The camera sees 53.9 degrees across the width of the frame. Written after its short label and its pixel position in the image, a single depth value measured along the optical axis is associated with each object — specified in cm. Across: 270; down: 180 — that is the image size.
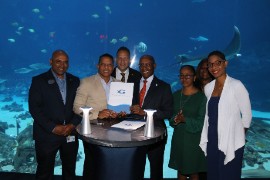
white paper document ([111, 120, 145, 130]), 277
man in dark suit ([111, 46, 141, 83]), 380
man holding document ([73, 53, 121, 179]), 330
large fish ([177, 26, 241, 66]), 1387
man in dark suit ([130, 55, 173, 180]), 354
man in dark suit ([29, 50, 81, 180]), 346
